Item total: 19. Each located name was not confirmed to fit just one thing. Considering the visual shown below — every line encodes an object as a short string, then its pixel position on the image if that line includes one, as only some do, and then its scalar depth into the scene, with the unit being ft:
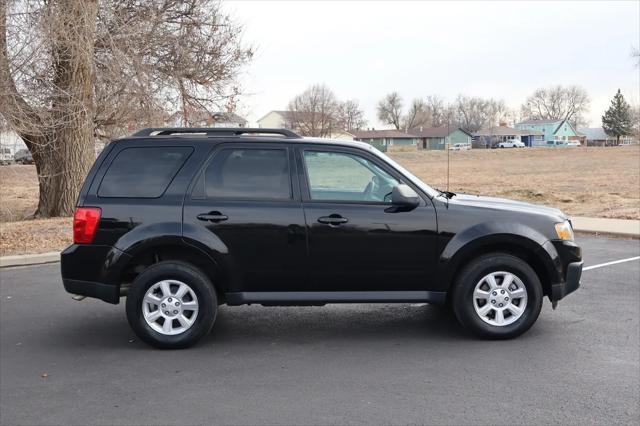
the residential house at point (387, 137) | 397.19
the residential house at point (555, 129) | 431.43
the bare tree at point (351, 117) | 365.55
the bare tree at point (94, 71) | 38.32
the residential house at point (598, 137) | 391.30
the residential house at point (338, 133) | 311.31
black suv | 18.10
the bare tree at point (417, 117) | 477.36
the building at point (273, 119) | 376.56
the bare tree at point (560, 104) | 484.74
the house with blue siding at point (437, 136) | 374.65
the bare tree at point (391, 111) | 477.20
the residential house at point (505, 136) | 403.54
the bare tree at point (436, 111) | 485.97
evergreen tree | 367.86
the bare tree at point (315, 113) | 287.89
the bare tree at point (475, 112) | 481.18
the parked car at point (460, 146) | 308.28
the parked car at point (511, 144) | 343.87
